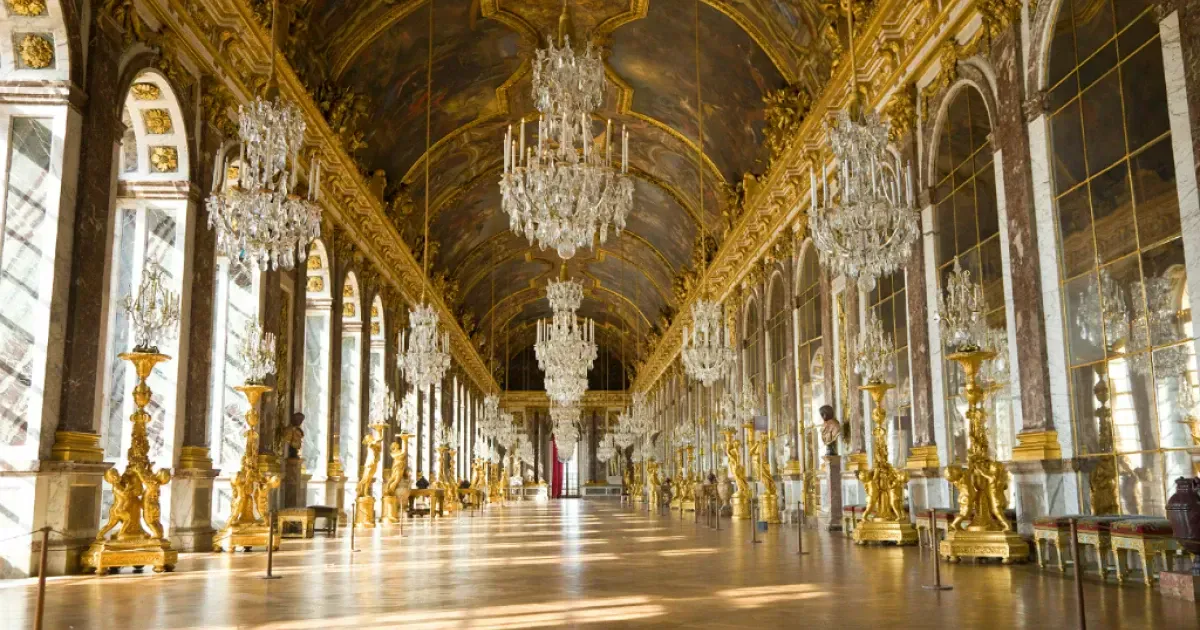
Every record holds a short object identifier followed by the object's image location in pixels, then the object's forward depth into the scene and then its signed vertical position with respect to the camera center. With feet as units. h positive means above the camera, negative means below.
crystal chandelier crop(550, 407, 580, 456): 108.47 +5.11
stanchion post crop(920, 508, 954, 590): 21.76 -2.61
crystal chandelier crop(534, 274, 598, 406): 51.78 +7.15
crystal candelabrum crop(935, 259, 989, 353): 29.50 +4.59
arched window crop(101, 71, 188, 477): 35.86 +9.12
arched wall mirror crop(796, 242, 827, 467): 56.92 +7.21
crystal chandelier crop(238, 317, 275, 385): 37.50 +4.72
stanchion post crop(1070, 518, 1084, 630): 15.24 -2.02
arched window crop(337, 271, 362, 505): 66.64 +6.32
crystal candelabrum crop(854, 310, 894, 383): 38.52 +4.45
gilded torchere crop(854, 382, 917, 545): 37.91 -1.03
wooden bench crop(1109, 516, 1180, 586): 21.75 -1.74
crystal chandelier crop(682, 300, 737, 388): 49.90 +6.35
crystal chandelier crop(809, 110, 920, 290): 27.84 +7.37
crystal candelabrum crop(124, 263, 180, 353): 28.58 +4.98
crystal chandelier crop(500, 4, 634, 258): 28.76 +8.93
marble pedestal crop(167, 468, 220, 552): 35.27 -1.33
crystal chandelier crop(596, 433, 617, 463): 137.59 +3.05
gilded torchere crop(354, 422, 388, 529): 58.95 -0.53
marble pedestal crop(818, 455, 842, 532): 51.37 -1.27
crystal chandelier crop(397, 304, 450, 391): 53.52 +6.95
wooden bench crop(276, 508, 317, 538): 45.75 -2.13
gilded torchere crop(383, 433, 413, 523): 65.82 -0.84
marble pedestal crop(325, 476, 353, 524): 58.34 -1.19
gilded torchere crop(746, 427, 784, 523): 61.72 -0.91
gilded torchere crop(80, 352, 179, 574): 27.27 -1.03
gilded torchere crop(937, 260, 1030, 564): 29.22 -0.20
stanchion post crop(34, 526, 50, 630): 14.46 -1.64
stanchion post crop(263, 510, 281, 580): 25.44 -2.26
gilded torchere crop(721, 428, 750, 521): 68.23 -0.69
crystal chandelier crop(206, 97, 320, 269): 26.58 +7.65
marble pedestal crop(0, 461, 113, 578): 25.48 -0.90
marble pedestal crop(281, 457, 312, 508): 49.49 -0.38
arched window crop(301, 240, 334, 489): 58.08 +6.53
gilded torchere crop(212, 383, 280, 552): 36.35 -1.16
